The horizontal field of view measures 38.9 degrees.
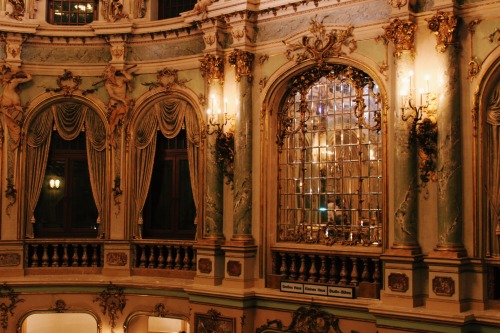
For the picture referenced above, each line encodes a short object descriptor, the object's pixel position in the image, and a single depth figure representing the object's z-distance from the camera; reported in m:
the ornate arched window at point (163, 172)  12.98
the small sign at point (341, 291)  10.39
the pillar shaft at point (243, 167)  11.55
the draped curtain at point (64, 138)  13.26
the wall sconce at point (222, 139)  11.77
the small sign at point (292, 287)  10.95
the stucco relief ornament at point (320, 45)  10.67
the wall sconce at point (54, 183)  13.59
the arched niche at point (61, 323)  13.77
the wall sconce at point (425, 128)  9.57
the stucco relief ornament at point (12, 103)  13.01
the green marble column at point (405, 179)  9.72
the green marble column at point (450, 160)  9.30
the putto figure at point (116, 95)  13.23
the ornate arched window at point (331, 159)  10.65
